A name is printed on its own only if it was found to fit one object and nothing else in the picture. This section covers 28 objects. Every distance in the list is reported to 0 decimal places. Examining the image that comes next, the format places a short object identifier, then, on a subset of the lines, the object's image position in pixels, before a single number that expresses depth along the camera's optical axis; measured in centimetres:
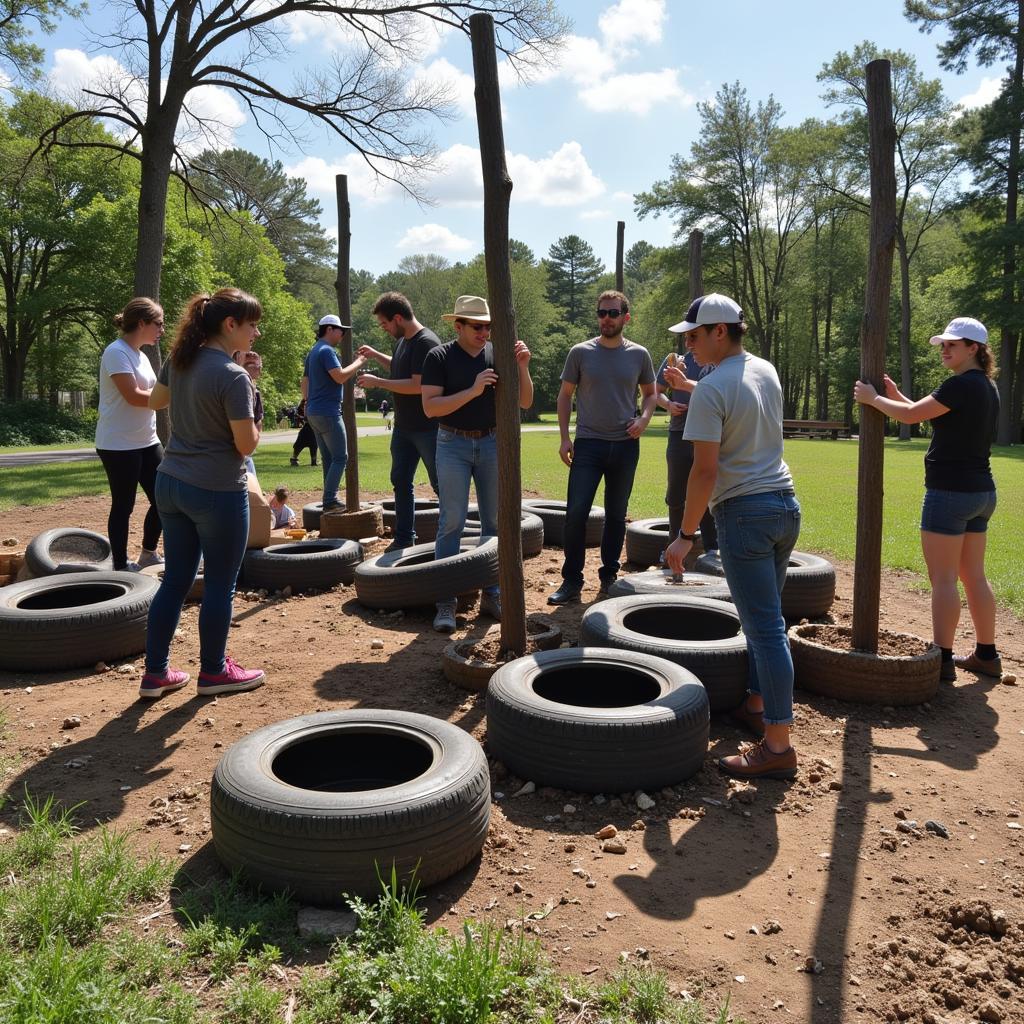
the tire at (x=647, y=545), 759
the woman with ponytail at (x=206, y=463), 414
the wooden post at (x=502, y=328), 446
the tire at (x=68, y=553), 625
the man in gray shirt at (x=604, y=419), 639
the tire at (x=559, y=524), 850
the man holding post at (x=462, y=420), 554
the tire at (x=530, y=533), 780
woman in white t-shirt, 606
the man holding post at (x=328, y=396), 848
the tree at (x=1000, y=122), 3129
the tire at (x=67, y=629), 493
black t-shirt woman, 477
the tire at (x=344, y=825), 267
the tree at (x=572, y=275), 8512
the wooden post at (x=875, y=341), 462
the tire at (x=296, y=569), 696
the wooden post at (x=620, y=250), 1103
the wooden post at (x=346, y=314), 877
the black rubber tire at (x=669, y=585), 547
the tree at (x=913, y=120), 3772
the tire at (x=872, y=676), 457
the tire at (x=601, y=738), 345
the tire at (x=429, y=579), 582
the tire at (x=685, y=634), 432
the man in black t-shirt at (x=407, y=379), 677
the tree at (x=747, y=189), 4369
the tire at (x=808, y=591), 591
